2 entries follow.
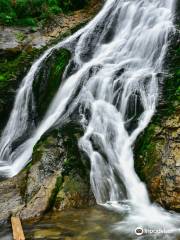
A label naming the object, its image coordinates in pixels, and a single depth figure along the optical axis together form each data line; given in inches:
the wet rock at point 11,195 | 279.1
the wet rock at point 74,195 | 288.2
